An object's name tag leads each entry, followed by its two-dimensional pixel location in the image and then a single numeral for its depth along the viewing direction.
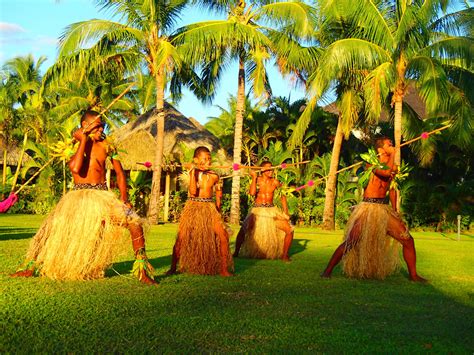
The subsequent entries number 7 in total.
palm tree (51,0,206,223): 17.33
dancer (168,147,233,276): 6.70
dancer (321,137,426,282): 6.83
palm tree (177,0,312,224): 16.95
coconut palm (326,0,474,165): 14.84
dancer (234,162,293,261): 8.77
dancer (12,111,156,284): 5.68
